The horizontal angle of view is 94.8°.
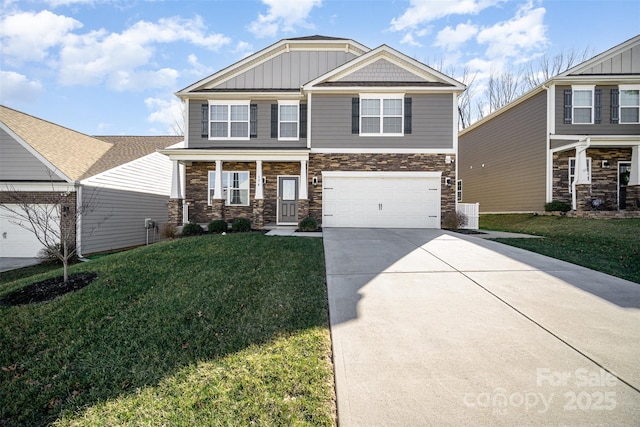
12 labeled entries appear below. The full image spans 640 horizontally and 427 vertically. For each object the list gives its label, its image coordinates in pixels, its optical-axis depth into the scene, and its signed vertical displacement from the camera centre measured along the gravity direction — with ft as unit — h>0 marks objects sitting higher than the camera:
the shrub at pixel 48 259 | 36.25 -6.17
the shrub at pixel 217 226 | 37.76 -2.06
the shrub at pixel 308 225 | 37.01 -1.82
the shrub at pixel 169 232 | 37.24 -2.83
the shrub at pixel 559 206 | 42.88 +0.84
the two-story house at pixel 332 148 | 40.78 +8.86
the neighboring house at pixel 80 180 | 39.09 +4.27
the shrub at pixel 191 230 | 37.09 -2.54
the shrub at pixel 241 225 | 37.98 -1.91
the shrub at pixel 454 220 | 38.88 -1.19
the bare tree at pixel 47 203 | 38.29 +0.83
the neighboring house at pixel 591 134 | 42.24 +11.91
